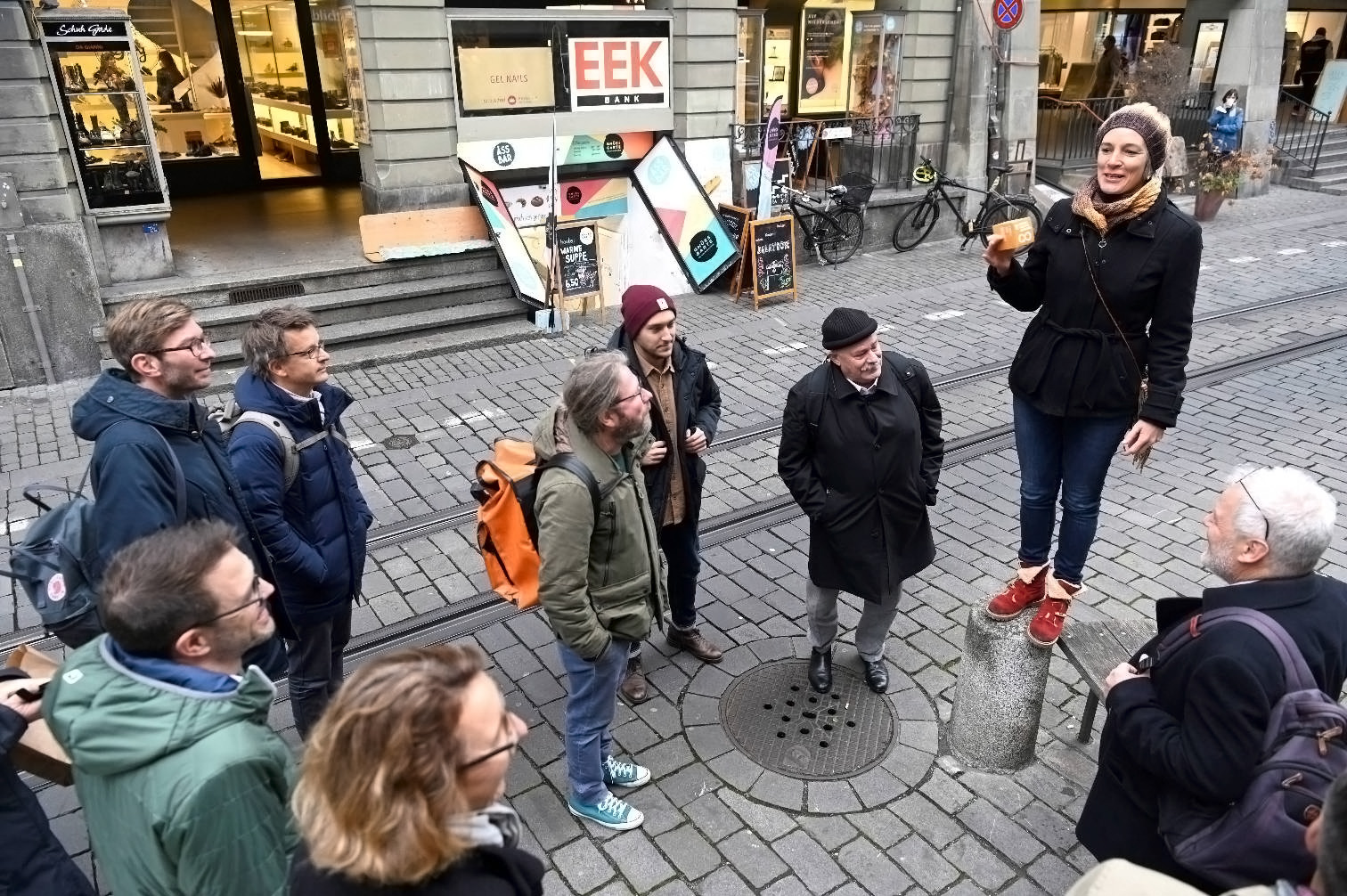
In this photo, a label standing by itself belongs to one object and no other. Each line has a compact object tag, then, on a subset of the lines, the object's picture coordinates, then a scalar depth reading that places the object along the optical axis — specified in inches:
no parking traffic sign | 483.5
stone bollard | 149.3
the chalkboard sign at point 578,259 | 404.8
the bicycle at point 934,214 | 541.0
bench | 141.7
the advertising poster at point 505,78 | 409.1
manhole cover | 161.5
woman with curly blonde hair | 61.8
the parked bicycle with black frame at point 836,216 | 498.9
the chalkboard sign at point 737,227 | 442.6
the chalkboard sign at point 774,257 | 433.1
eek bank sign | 434.3
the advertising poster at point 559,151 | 422.9
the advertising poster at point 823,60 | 576.7
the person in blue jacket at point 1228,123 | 666.8
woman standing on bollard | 143.4
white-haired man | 89.4
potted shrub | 595.2
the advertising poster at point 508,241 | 400.5
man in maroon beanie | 163.0
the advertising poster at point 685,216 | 448.8
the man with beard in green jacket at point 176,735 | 75.0
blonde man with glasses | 118.9
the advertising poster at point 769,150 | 468.8
